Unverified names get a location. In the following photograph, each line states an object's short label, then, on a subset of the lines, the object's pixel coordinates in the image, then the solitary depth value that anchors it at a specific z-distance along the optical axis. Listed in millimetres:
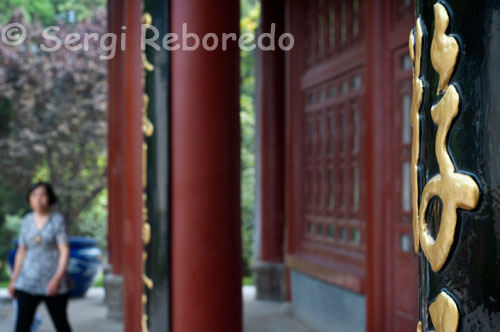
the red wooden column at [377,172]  4492
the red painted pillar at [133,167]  4648
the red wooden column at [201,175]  3648
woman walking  4816
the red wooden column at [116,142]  7484
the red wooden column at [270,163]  7797
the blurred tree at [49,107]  13188
